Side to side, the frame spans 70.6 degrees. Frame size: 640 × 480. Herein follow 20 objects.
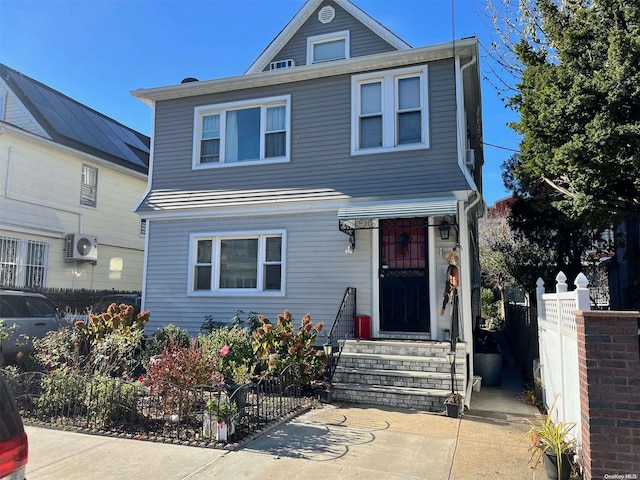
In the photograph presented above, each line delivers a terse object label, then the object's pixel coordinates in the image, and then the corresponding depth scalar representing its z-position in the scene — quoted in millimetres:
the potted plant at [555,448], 4008
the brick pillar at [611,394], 3504
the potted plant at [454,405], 6414
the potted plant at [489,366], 8500
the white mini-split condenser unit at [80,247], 14422
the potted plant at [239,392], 5715
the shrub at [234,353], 6988
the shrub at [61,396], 6121
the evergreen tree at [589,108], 5836
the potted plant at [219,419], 5188
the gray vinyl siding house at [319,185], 8859
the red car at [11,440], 2289
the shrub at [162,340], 8570
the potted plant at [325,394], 7184
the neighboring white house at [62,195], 13070
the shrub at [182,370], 5996
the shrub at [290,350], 7316
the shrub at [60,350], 6977
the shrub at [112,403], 5832
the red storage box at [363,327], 8938
